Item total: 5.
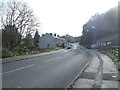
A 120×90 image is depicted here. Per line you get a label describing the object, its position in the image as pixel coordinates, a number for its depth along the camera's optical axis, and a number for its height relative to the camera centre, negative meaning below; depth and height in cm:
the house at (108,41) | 3100 +83
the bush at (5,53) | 1453 -132
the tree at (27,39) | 2442 +124
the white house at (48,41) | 4949 +136
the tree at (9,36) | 2211 +177
